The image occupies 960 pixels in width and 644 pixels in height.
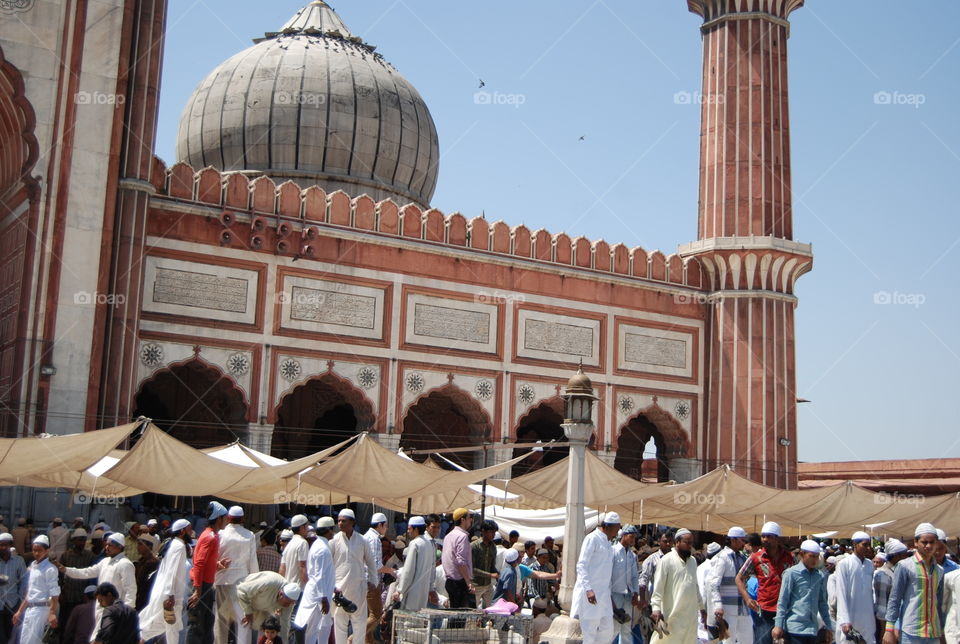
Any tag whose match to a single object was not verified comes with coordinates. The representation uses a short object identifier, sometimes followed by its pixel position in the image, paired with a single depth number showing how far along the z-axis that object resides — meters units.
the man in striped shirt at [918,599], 6.70
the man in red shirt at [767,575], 7.82
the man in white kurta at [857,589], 7.65
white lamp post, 9.88
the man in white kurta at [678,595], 7.64
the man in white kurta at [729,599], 7.80
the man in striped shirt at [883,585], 8.25
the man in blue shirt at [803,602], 7.11
